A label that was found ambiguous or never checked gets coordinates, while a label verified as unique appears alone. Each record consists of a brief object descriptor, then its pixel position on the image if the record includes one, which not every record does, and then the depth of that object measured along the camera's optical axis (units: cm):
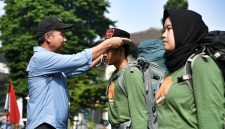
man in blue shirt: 658
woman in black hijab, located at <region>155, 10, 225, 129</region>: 405
